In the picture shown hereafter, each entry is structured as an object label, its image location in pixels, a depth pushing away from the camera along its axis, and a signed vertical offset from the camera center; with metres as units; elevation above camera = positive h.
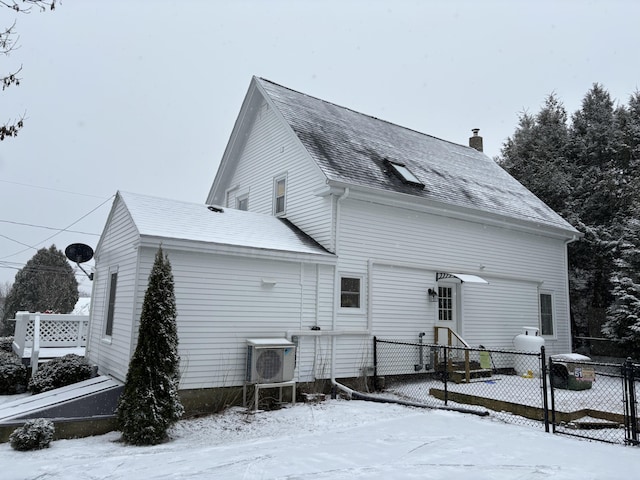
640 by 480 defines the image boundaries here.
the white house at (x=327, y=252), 9.05 +1.49
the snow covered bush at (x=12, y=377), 10.79 -1.58
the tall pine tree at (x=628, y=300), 14.27 +0.76
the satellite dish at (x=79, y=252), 13.44 +1.61
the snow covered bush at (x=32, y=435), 6.57 -1.78
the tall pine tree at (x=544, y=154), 21.38 +8.23
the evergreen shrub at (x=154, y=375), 6.79 -0.93
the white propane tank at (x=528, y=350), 12.68 -0.80
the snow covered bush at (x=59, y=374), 9.53 -1.33
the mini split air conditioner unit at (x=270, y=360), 8.87 -0.87
